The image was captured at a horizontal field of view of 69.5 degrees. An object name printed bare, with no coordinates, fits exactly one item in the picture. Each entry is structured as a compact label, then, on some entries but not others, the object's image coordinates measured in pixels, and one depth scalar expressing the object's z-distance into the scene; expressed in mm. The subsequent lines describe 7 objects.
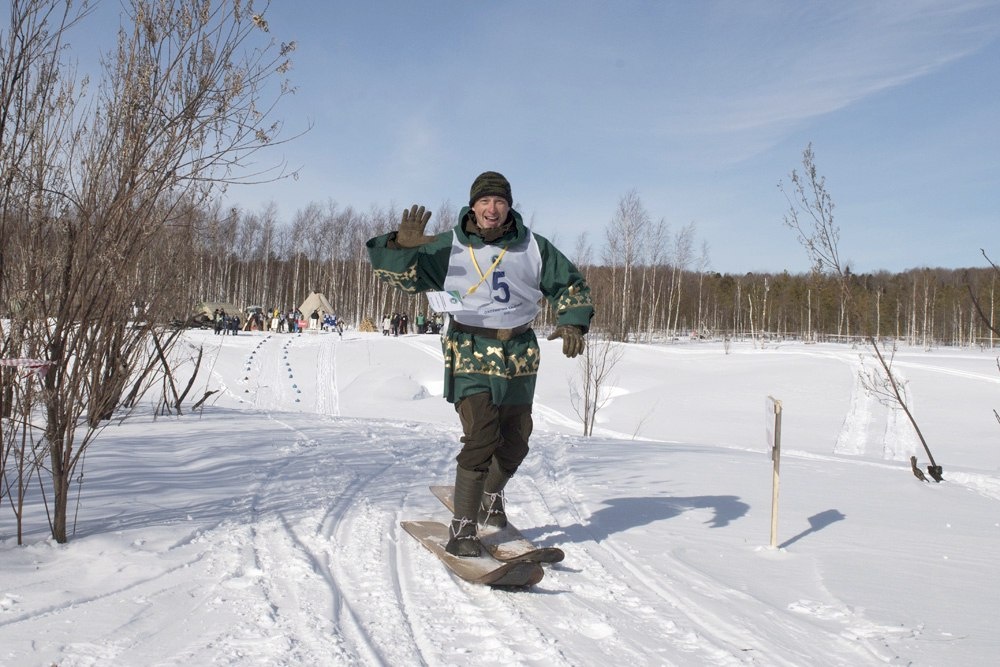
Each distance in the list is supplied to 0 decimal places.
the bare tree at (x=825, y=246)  6621
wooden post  3922
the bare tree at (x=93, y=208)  3049
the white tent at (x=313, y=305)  45031
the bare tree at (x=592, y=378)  14141
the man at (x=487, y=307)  3520
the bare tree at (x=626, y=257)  41438
